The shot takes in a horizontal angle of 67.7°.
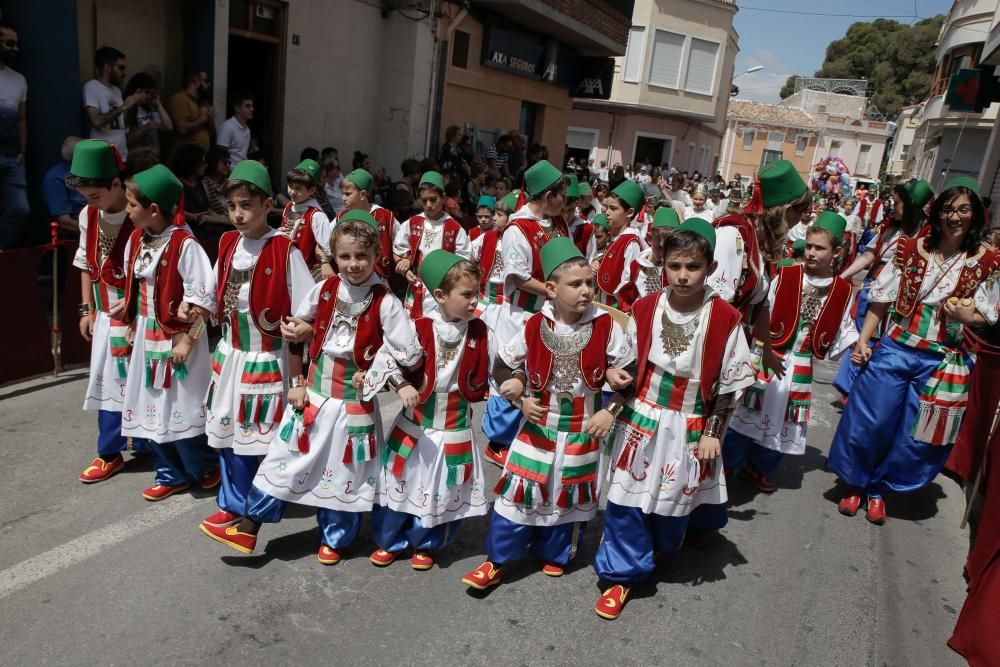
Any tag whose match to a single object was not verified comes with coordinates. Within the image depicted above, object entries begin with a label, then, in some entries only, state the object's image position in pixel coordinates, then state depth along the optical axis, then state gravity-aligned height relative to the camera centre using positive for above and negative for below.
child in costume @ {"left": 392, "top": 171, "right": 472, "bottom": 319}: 6.59 -0.80
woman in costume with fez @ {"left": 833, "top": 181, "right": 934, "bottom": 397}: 6.96 -0.32
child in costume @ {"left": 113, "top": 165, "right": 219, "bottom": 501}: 3.90 -1.11
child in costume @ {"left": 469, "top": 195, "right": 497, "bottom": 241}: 8.20 -0.67
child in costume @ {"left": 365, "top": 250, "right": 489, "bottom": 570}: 3.48 -1.24
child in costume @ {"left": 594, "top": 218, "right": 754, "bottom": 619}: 3.42 -1.05
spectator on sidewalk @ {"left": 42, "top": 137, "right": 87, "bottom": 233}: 6.84 -0.89
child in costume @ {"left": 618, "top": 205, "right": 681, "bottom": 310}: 5.11 -0.74
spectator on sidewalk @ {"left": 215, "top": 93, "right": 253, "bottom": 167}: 9.29 -0.15
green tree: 62.78 +12.08
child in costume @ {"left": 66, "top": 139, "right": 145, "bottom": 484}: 4.19 -1.05
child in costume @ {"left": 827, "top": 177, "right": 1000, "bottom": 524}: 4.52 -0.93
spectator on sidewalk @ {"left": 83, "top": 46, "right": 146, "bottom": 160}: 7.65 +0.03
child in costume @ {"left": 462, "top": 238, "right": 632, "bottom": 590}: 3.41 -1.09
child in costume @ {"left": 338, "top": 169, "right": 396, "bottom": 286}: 6.24 -0.65
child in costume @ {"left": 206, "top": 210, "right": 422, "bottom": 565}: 3.53 -1.28
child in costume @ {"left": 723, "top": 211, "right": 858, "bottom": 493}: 5.02 -1.03
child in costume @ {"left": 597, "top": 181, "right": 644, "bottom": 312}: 6.13 -0.59
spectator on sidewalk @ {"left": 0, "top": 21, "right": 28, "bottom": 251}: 6.91 -0.49
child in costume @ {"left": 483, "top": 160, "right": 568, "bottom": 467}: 5.21 -0.75
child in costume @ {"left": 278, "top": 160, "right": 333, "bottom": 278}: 6.15 -0.77
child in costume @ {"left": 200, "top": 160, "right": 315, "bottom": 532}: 3.79 -1.08
